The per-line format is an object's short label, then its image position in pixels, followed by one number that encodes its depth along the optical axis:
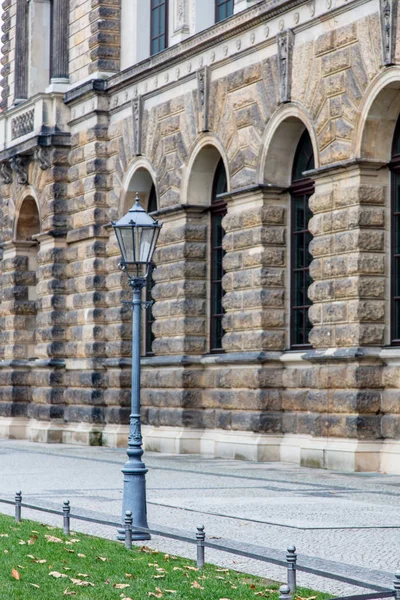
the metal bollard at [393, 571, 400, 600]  8.42
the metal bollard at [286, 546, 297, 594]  9.88
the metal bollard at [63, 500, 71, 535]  14.00
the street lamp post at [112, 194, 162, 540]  15.30
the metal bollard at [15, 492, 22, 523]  15.24
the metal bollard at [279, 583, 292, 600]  8.24
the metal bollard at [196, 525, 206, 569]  11.59
